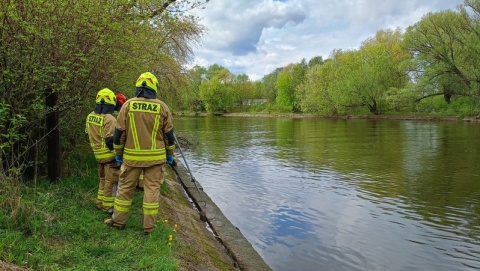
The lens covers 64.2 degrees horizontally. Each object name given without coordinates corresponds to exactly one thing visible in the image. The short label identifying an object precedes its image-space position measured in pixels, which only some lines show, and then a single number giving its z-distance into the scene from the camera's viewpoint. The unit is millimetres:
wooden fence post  7094
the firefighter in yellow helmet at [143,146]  5402
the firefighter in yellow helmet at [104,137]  6473
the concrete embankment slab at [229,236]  6266
